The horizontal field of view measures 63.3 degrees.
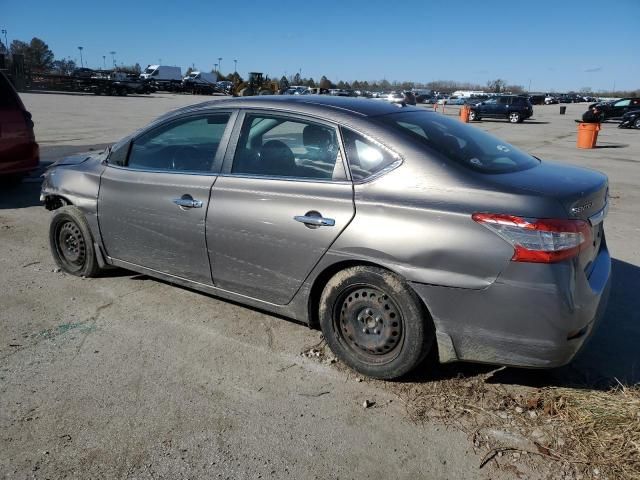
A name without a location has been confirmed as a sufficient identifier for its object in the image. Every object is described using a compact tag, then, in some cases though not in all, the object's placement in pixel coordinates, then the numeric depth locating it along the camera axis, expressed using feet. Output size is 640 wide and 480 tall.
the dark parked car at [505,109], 106.32
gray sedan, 8.75
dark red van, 24.49
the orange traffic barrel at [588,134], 58.08
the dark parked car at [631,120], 93.97
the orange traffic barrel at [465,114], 99.86
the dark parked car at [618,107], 106.83
